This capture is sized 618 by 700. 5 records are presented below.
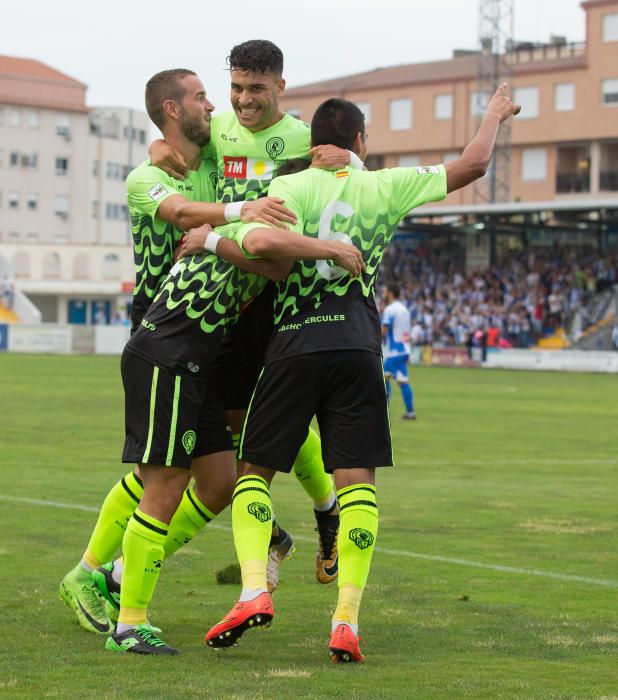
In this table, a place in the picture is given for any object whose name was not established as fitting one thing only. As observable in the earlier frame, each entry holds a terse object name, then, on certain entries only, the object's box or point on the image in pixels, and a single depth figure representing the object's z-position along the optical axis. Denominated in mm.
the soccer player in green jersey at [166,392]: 11453
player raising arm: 11367
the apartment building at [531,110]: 142375
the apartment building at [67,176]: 186000
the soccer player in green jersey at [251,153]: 12055
